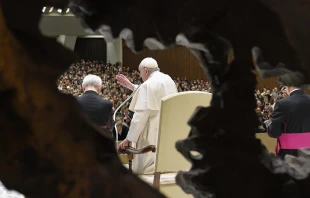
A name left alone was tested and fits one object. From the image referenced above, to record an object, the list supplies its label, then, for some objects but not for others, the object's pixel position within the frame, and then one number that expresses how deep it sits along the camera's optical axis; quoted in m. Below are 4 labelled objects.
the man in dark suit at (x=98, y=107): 3.84
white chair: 4.91
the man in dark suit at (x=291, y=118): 4.66
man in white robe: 6.38
